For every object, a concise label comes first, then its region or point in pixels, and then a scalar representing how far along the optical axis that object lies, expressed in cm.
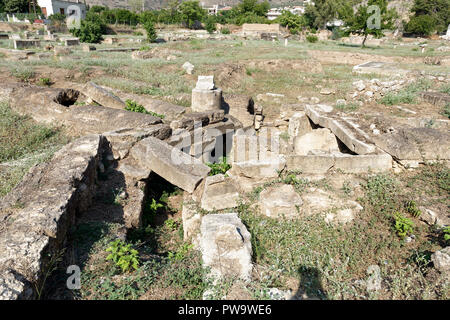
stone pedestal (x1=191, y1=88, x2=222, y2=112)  796
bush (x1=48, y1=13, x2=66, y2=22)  4140
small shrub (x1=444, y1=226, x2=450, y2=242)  321
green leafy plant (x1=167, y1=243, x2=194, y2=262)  348
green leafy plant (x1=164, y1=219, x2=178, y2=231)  479
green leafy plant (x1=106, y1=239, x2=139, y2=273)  282
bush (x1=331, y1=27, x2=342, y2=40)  4143
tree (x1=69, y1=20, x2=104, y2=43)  2658
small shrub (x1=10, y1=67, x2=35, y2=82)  975
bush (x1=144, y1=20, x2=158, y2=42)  2722
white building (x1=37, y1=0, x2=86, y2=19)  4738
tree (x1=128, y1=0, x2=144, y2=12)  8096
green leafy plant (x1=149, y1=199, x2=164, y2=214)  496
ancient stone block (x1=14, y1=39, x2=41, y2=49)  1886
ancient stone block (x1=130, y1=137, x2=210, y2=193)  479
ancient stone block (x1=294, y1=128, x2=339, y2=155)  721
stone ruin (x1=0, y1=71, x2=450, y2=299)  288
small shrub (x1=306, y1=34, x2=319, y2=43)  3101
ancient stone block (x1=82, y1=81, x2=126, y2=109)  753
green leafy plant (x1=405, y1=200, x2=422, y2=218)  412
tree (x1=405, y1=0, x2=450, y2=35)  4325
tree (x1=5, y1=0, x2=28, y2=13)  4144
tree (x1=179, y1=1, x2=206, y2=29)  5484
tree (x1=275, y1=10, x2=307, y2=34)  4666
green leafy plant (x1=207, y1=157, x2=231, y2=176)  545
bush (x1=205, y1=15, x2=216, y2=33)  4334
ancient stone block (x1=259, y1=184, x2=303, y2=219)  428
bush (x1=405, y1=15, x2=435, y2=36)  4284
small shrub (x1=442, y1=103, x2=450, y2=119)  772
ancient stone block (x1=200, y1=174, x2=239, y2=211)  442
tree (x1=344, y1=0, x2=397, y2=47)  2383
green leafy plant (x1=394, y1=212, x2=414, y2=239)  377
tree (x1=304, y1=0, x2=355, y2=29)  4928
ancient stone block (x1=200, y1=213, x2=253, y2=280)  300
